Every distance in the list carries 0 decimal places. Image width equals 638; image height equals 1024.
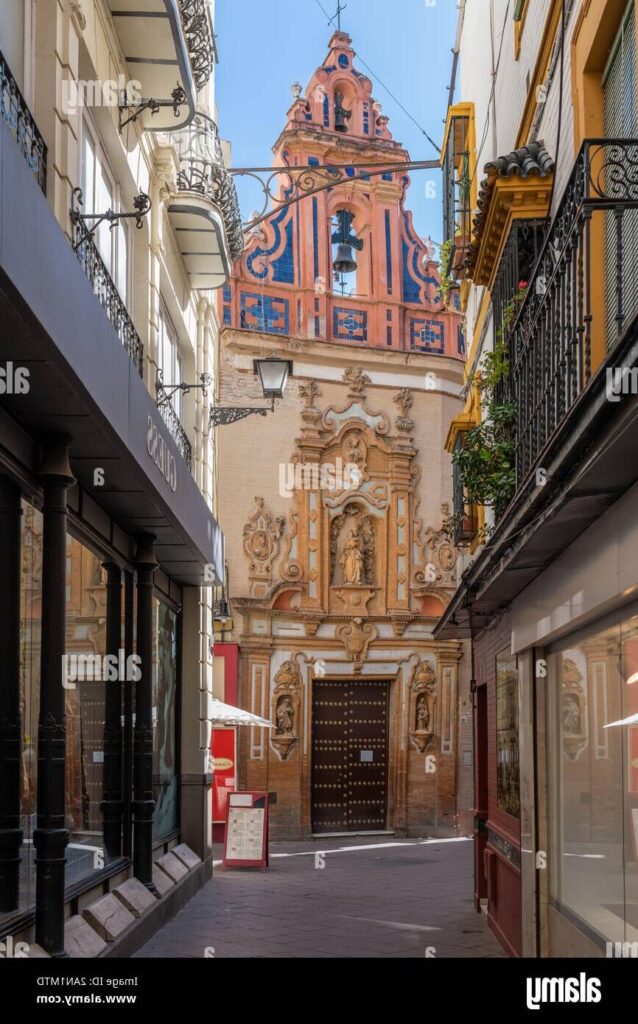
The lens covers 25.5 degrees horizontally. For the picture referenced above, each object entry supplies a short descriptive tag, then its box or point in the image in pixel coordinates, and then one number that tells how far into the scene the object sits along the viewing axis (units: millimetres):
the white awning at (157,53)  11281
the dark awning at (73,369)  6414
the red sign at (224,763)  24859
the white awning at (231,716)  22125
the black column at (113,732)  12423
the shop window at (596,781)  7160
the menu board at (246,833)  20406
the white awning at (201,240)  15438
